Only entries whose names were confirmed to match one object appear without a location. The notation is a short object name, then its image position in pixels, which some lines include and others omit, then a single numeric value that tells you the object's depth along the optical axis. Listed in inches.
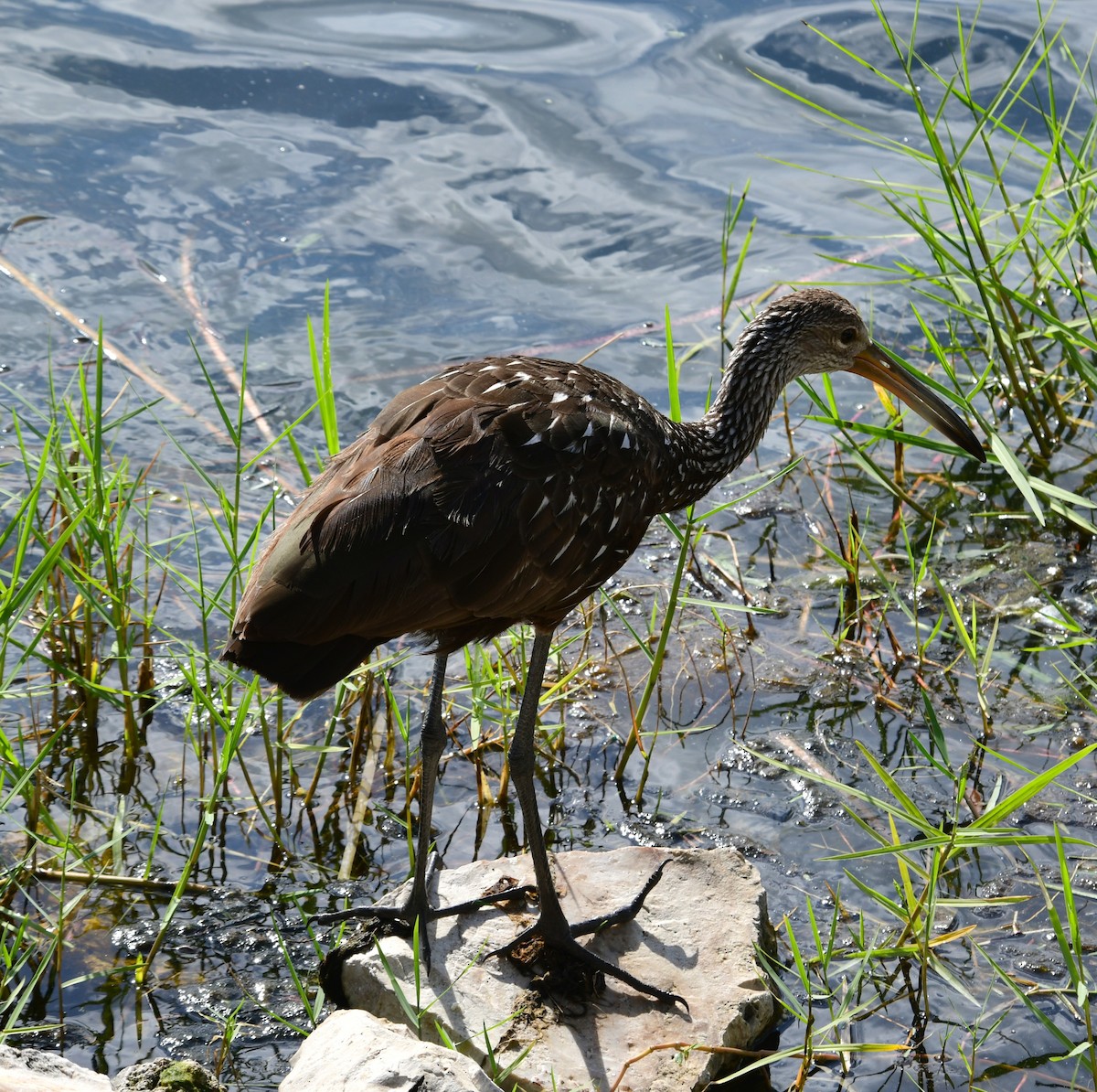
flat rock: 292.5
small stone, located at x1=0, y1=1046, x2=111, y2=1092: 241.9
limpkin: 284.2
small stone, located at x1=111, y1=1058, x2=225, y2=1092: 263.6
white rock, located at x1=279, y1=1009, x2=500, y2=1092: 253.0
